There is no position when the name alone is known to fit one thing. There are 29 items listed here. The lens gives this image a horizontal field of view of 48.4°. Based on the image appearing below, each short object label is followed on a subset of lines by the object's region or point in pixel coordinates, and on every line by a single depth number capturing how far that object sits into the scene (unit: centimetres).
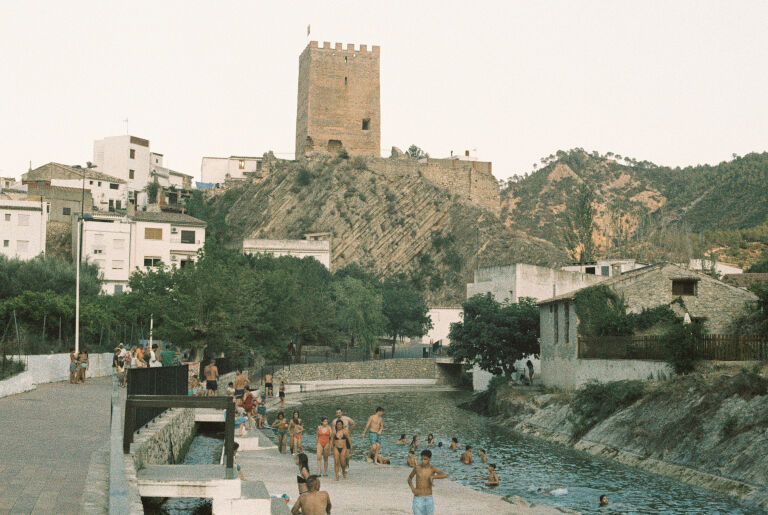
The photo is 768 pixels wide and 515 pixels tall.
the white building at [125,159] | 9750
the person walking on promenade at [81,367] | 3278
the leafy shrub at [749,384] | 2370
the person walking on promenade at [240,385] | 3297
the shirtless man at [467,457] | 2773
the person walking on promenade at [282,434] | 2738
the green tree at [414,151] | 11449
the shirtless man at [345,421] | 2252
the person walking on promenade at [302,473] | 1616
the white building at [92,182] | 8600
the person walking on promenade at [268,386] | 4681
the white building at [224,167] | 11525
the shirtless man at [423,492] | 1429
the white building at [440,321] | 8638
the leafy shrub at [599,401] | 2975
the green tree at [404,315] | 8088
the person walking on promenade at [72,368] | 3262
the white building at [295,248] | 8525
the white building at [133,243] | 7019
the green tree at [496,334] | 4775
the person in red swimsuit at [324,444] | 2184
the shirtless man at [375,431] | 2597
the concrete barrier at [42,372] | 2646
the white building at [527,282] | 5241
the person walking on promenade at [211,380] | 3262
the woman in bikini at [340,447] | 2129
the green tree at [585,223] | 6744
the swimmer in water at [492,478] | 2372
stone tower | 9975
